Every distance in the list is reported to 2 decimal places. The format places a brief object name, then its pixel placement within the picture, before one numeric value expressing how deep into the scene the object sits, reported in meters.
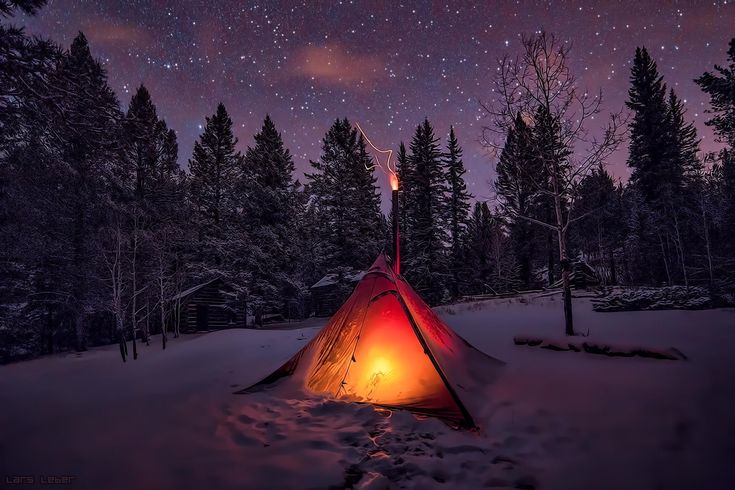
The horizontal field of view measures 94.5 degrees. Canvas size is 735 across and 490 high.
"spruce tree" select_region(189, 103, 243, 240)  25.75
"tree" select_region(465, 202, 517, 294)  30.20
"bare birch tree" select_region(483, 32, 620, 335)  9.58
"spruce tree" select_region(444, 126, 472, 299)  28.60
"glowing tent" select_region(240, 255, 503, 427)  5.11
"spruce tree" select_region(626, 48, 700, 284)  24.72
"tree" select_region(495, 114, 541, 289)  27.24
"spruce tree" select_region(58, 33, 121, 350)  5.93
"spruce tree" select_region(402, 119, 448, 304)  26.11
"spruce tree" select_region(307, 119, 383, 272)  26.41
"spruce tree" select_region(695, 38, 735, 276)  16.55
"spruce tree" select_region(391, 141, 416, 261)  28.25
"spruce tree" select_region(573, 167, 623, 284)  34.94
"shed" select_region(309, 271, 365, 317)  26.23
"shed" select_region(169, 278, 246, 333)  23.86
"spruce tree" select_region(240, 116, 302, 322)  23.50
